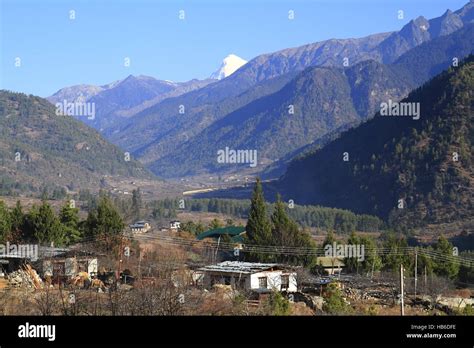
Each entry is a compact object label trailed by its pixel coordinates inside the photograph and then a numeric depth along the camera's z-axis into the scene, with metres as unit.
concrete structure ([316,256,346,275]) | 46.04
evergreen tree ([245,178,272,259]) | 47.31
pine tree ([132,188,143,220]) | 97.36
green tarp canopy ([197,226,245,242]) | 59.62
